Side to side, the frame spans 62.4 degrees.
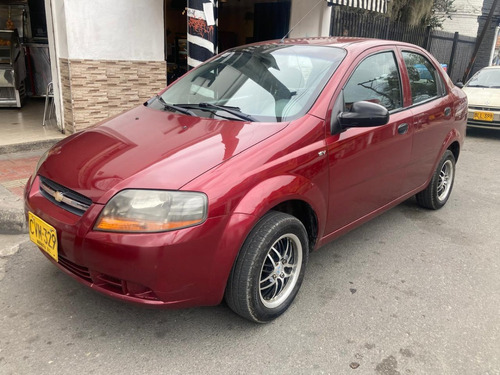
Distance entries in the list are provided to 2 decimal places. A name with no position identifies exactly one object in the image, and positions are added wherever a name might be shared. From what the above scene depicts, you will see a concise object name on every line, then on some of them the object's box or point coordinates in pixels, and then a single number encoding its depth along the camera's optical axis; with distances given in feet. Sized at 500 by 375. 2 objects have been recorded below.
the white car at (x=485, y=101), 28.41
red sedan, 6.81
